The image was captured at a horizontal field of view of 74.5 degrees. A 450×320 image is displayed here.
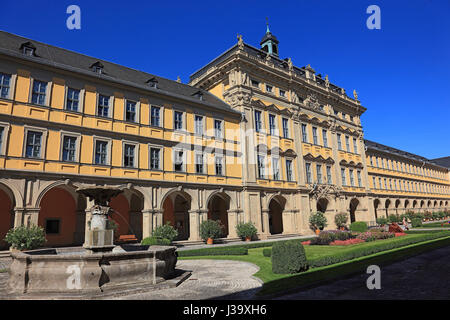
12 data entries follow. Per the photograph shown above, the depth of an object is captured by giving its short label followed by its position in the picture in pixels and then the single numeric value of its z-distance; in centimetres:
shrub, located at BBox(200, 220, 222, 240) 2272
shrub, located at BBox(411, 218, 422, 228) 3338
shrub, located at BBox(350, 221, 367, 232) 2483
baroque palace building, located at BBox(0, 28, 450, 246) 1803
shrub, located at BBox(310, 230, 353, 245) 1948
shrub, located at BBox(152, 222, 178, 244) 1964
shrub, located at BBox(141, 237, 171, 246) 1741
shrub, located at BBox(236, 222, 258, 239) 2456
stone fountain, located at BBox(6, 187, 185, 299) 743
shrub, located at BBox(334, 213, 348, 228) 3391
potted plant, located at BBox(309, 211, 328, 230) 3066
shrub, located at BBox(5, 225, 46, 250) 1516
